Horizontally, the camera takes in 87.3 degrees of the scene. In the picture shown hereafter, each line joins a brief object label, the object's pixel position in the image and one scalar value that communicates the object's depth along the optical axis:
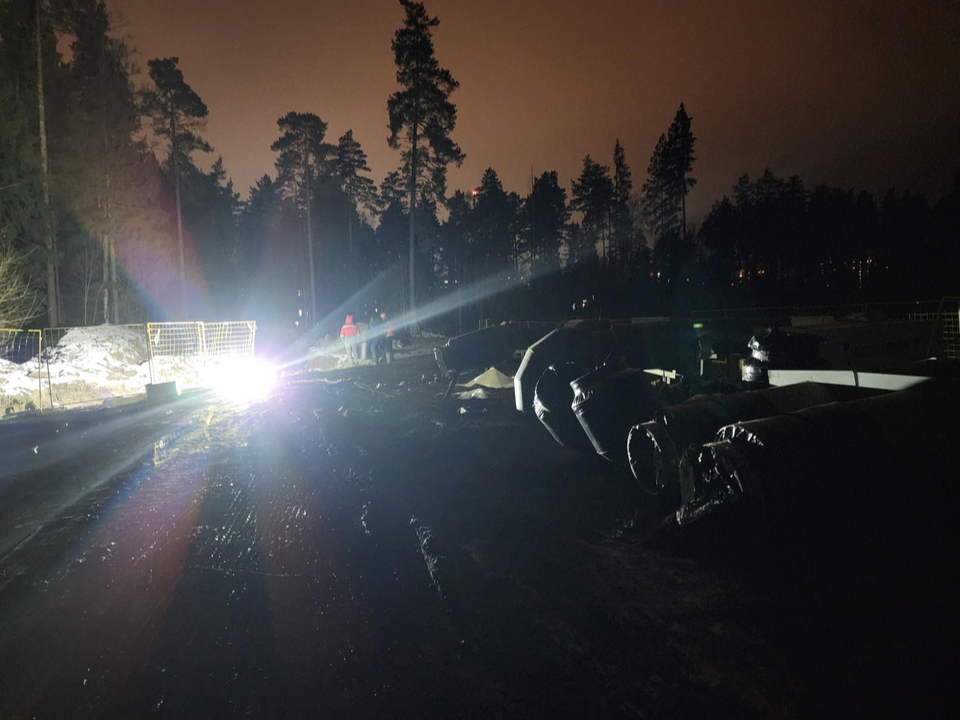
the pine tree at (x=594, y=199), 57.25
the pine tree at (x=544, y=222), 56.41
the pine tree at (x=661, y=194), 50.22
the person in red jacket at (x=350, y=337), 19.03
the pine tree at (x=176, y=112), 30.33
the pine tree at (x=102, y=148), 27.22
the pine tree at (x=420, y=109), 31.28
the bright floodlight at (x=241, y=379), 14.37
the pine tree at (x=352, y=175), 52.59
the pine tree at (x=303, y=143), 37.41
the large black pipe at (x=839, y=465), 3.05
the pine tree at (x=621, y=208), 57.47
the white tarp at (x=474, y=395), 10.82
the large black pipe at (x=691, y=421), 4.05
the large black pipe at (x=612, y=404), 4.90
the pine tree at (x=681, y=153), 48.34
